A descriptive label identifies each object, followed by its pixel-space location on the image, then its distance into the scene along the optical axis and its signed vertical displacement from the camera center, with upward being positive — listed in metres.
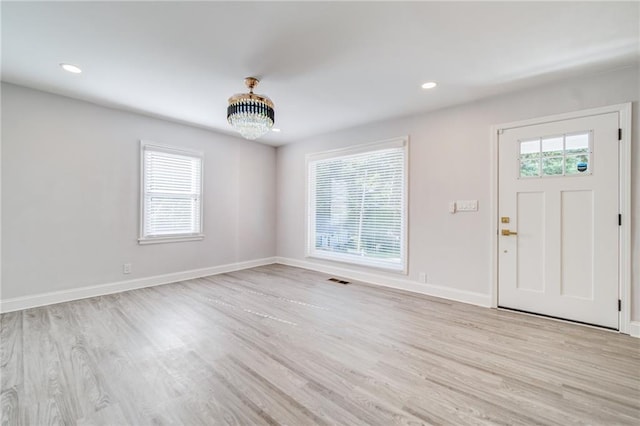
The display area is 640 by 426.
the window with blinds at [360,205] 4.27 +0.17
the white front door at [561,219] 2.73 -0.04
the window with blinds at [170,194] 4.16 +0.31
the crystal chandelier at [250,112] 2.78 +1.08
